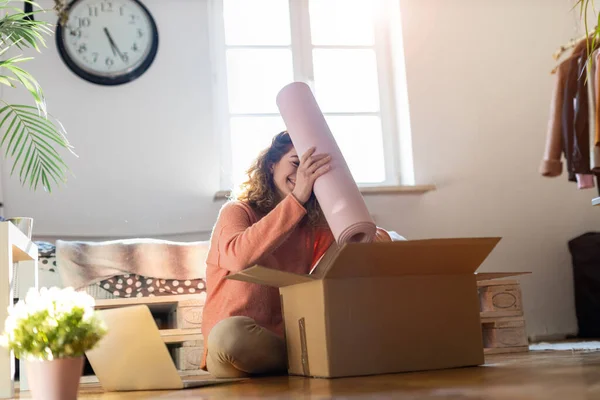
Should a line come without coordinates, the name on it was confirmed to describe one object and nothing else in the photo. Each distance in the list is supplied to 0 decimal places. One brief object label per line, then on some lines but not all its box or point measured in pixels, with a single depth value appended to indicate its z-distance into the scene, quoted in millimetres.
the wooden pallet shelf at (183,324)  2650
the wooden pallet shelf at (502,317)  2717
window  3570
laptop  1553
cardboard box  1523
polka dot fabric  2787
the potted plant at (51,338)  1145
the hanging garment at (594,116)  2943
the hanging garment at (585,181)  3152
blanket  2725
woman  1789
